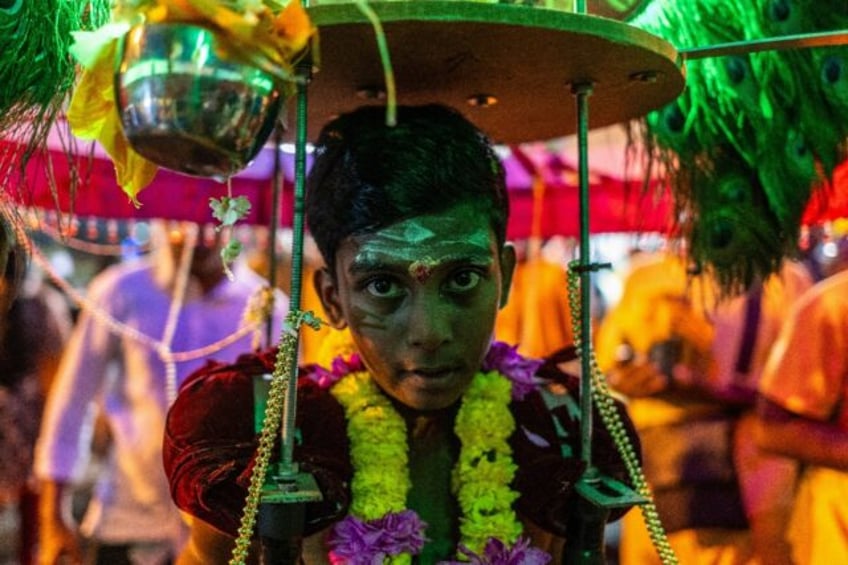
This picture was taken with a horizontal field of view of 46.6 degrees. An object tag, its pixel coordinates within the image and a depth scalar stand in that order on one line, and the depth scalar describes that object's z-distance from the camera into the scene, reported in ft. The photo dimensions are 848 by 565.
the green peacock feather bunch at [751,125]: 5.44
